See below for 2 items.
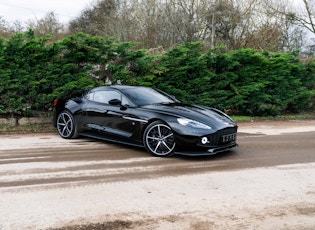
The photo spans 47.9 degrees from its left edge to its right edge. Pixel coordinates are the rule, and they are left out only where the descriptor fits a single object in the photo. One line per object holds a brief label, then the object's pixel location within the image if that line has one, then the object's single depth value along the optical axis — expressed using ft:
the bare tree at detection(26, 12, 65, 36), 96.92
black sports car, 21.59
